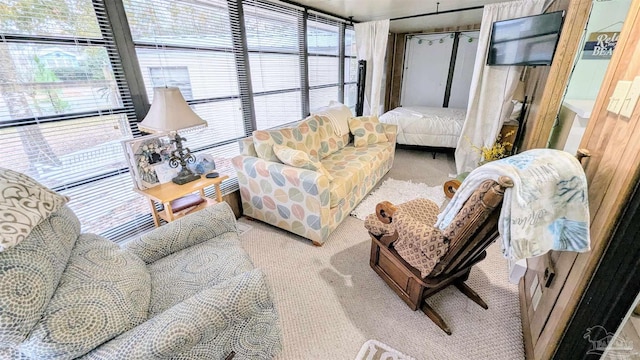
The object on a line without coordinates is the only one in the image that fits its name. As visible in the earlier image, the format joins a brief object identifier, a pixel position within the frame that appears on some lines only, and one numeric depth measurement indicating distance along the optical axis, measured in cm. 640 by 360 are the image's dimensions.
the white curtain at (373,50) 382
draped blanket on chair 91
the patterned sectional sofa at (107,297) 71
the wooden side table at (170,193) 170
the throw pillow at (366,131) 327
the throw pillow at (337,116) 314
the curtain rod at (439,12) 342
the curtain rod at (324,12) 298
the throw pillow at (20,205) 72
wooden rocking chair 101
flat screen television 207
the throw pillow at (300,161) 209
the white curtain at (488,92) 278
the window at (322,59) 350
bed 383
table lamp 159
